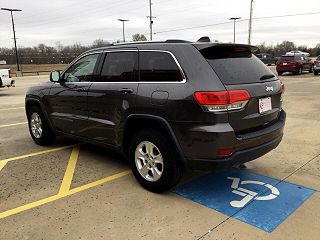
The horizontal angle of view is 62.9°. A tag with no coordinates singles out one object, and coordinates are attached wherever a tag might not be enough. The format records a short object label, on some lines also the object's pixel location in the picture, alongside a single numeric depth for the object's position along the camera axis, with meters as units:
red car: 19.42
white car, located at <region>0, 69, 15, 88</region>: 13.07
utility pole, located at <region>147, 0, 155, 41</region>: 34.53
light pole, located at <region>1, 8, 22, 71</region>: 31.39
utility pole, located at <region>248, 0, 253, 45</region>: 29.25
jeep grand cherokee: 2.67
